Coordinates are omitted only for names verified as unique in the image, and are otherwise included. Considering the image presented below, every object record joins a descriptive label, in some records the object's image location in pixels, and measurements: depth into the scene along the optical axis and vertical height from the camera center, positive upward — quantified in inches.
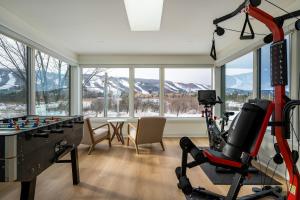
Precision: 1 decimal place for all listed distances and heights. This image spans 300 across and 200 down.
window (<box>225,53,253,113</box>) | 131.5 +16.7
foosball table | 43.1 -14.5
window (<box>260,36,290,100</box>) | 110.1 +17.6
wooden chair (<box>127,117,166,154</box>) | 129.6 -23.2
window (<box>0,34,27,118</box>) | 100.6 +15.7
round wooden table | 154.7 -25.0
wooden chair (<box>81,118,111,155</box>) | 128.8 -27.5
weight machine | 55.4 -9.6
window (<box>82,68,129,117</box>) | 190.8 +9.6
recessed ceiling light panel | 89.2 +52.0
